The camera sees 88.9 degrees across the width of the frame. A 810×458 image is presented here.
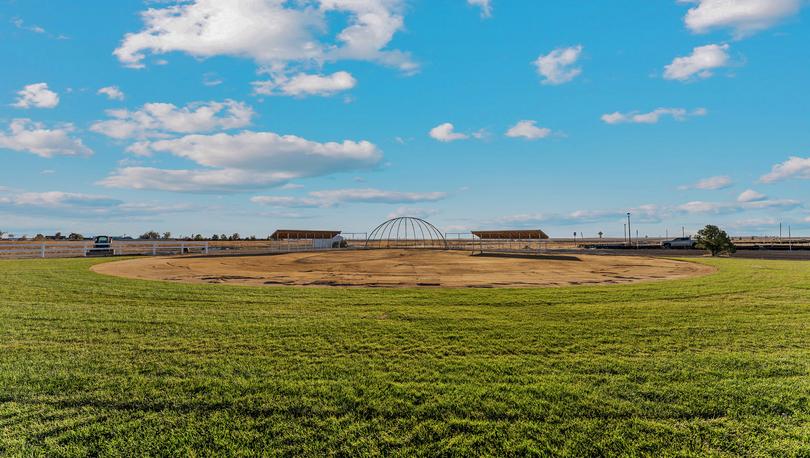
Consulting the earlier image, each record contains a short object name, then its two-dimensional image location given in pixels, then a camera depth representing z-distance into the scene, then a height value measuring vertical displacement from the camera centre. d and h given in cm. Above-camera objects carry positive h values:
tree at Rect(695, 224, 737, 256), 3491 -37
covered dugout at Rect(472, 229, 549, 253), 5639 +50
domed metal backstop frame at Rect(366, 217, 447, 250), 4647 +6
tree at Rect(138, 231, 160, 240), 7110 +138
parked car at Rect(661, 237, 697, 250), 5450 -103
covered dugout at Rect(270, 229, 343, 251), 4269 +14
